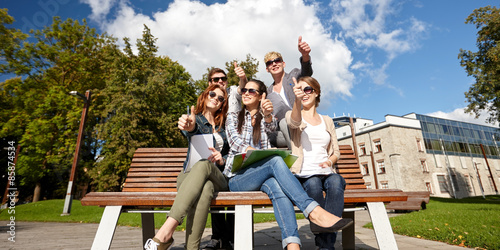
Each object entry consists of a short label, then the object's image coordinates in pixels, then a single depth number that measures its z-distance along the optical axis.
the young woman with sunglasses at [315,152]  2.46
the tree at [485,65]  14.20
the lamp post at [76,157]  11.99
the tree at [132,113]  16.98
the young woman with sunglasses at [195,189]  2.20
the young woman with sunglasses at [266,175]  2.21
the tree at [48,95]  17.92
